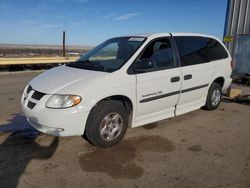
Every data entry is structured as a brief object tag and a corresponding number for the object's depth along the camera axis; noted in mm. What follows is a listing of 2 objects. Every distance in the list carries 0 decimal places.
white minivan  3396
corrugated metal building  10141
